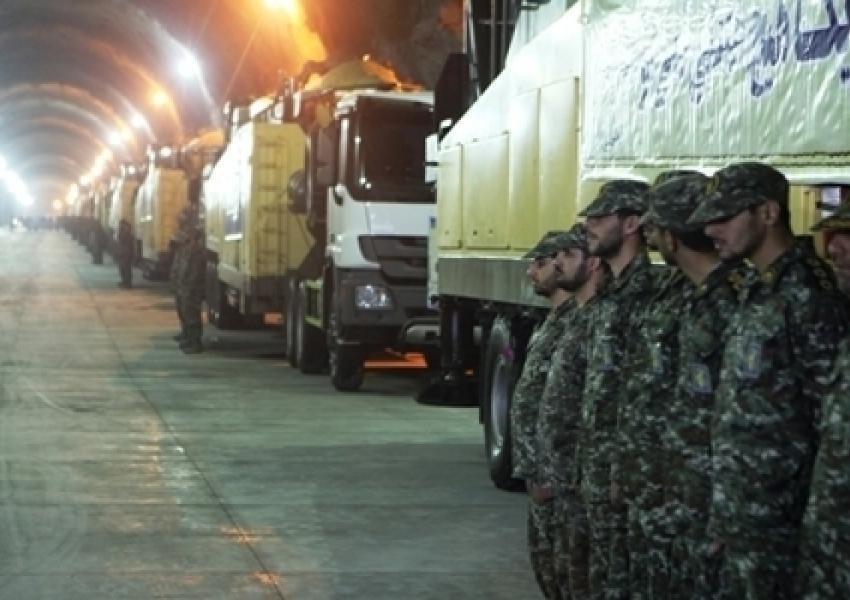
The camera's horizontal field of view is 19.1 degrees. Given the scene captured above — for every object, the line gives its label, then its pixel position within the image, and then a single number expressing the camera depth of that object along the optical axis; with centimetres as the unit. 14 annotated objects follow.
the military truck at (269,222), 3337
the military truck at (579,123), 948
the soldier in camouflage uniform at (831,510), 676
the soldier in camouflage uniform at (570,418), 1004
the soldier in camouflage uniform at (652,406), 857
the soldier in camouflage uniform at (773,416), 736
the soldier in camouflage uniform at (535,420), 1068
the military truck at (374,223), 2674
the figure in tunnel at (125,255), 6304
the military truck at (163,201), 6123
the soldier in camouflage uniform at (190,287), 3520
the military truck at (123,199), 8546
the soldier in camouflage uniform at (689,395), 812
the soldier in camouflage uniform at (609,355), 929
